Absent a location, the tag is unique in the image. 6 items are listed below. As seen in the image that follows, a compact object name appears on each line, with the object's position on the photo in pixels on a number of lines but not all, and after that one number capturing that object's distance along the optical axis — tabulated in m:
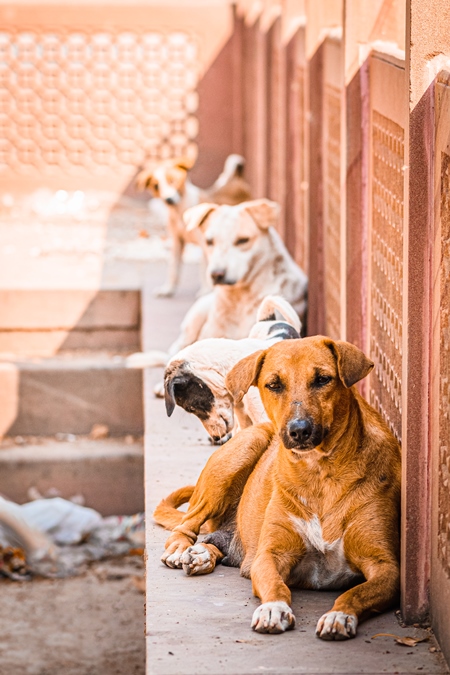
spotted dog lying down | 6.51
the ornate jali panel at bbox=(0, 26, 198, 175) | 20.73
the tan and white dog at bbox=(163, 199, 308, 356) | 9.67
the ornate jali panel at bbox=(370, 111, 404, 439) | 6.13
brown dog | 5.00
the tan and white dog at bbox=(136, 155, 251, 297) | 13.13
